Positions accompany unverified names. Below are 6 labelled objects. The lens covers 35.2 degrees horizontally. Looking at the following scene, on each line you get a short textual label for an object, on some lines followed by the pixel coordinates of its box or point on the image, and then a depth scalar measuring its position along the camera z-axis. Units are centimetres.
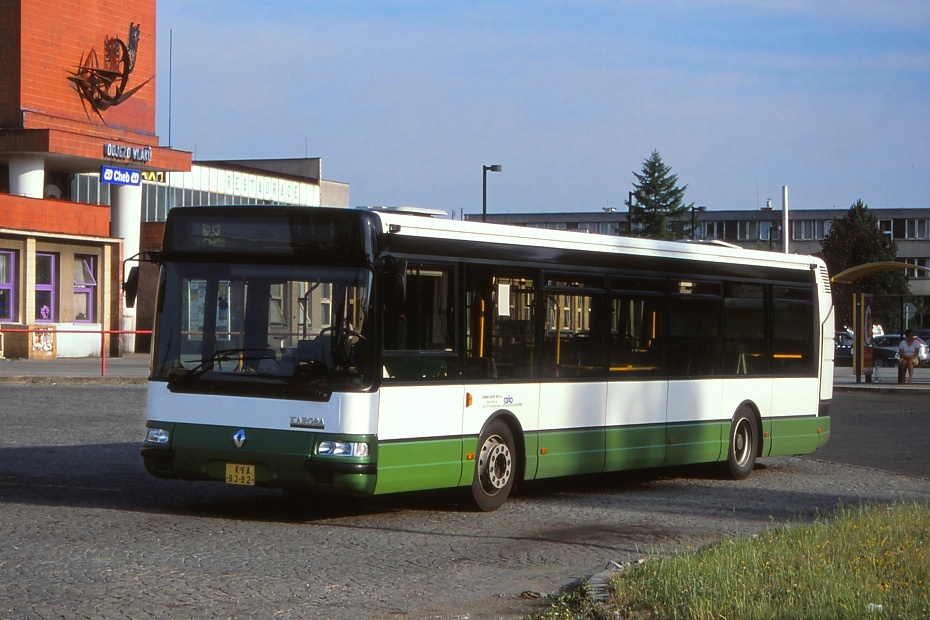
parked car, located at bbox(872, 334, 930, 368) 6166
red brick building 4531
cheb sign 4825
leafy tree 10044
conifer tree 12519
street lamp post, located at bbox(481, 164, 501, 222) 5584
